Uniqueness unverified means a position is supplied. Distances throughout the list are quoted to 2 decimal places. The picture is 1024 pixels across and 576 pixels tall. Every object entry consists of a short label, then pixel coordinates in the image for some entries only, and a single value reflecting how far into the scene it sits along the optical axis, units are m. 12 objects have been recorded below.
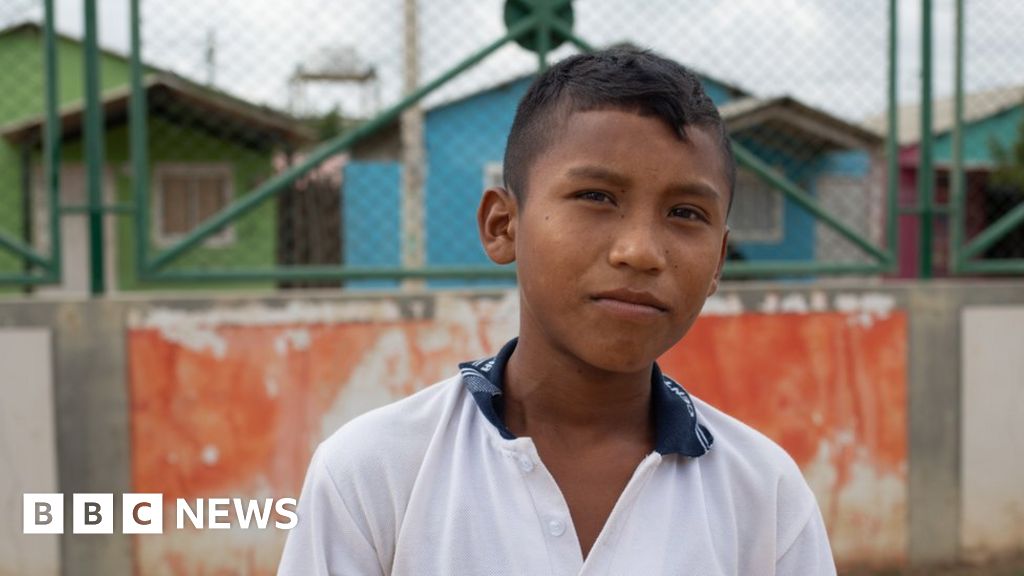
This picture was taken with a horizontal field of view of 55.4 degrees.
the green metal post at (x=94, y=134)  3.52
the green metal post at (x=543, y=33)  3.84
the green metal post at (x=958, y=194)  4.24
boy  1.25
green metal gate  3.56
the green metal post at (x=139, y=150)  3.54
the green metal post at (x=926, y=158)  4.19
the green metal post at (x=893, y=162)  4.15
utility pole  3.86
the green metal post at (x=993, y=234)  4.22
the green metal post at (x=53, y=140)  3.50
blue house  3.94
